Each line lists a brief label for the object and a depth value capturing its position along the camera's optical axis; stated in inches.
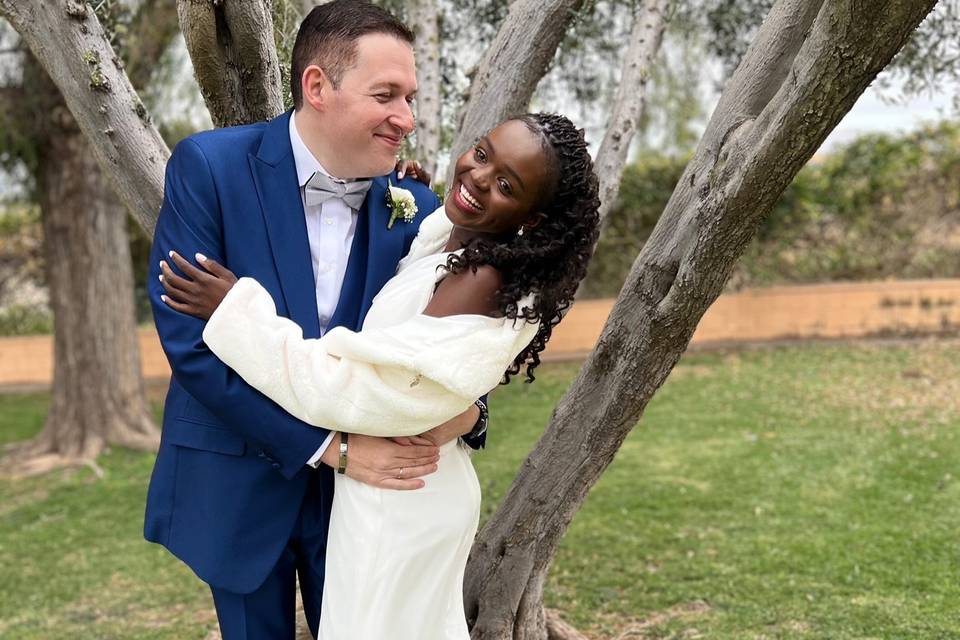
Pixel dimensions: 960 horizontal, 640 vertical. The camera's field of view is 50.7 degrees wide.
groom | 85.7
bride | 80.4
